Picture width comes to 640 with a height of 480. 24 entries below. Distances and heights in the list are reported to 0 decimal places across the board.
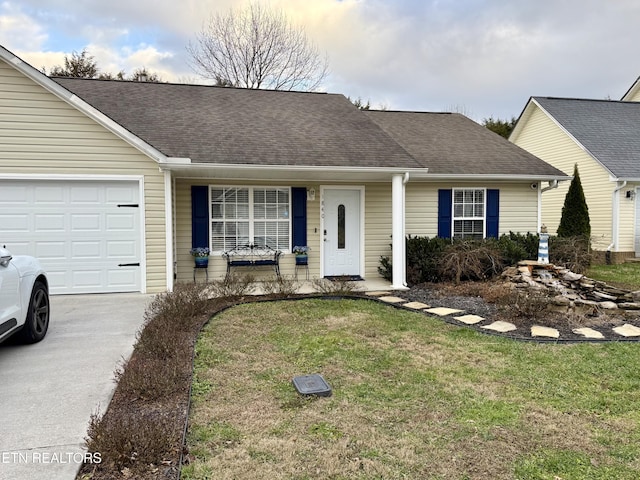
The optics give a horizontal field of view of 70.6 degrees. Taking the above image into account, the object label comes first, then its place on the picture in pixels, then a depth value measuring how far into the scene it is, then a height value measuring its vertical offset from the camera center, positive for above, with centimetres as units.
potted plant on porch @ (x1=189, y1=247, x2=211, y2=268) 957 -48
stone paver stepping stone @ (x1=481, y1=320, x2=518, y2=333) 581 -124
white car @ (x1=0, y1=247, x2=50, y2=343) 445 -70
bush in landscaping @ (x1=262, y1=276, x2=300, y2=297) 791 -100
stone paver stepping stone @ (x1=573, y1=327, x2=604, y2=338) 558 -127
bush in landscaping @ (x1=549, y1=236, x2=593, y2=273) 1023 -51
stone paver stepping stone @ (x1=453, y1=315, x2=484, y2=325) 623 -123
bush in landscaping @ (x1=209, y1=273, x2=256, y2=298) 767 -93
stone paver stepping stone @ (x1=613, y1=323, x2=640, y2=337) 567 -127
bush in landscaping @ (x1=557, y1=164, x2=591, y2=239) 1284 +51
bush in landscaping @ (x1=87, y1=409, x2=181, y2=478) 264 -127
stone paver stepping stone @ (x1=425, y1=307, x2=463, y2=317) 677 -120
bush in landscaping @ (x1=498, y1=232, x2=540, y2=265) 1001 -33
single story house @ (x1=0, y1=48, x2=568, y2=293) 799 +114
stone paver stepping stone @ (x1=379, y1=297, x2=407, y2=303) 767 -116
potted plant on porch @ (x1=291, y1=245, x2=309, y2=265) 1013 -47
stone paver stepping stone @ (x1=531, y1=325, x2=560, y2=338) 555 -126
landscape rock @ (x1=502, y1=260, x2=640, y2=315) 678 -97
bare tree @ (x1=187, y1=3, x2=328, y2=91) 2353 +951
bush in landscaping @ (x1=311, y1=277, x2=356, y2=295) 793 -100
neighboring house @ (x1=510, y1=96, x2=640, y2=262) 1367 +255
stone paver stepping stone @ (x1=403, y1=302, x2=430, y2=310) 722 -118
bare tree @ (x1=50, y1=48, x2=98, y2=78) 2111 +789
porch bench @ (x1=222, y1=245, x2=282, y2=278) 980 -52
